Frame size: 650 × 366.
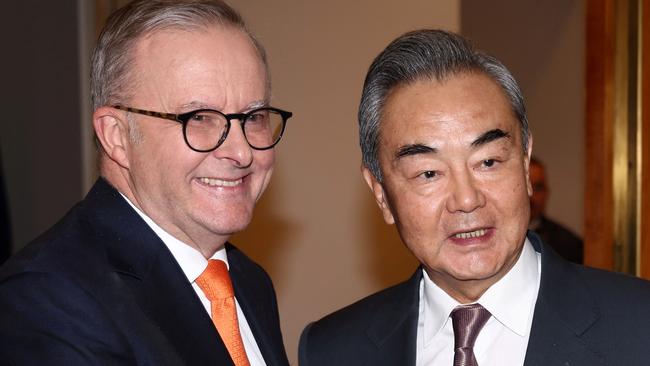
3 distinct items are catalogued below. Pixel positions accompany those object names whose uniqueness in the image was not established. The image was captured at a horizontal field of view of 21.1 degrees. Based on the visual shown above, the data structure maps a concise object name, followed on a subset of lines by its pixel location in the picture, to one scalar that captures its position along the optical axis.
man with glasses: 1.68
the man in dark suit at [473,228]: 1.74
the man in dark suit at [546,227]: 3.80
